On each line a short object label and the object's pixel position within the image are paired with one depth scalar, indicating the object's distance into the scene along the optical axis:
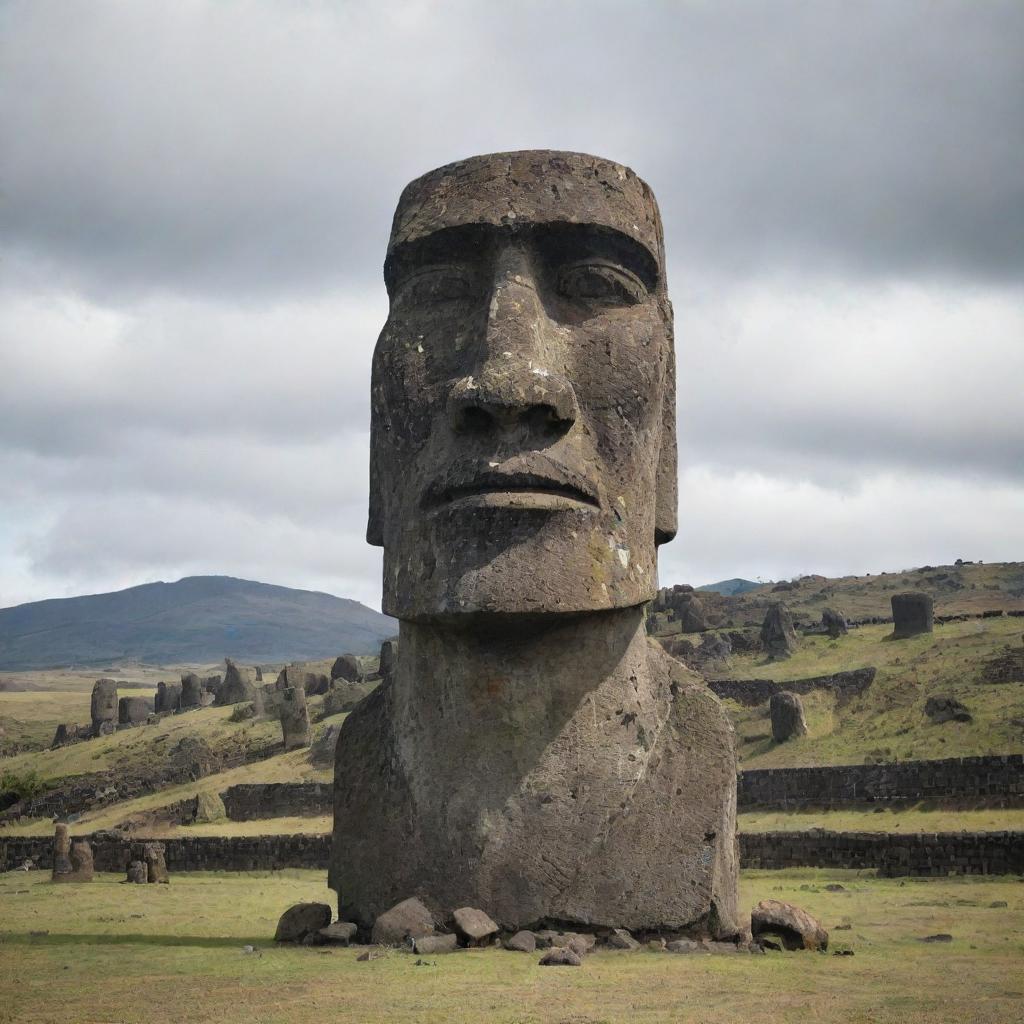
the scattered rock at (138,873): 18.78
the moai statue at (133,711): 49.14
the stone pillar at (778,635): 39.97
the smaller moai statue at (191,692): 52.53
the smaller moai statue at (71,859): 19.62
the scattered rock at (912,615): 38.72
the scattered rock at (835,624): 42.31
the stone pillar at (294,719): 34.41
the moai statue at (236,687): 48.66
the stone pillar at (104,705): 46.75
